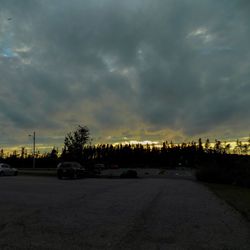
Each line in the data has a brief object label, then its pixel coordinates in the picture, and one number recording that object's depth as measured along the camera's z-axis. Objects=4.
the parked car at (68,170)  23.42
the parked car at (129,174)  27.57
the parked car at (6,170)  27.85
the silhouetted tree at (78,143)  32.22
